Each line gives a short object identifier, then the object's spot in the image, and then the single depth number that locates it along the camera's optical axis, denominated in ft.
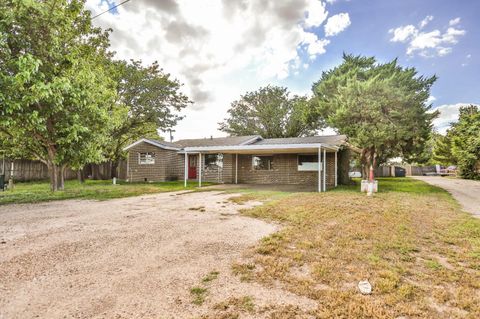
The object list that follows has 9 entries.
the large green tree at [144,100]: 64.08
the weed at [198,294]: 8.07
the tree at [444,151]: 95.71
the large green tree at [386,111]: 41.78
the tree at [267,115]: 103.60
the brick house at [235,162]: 50.85
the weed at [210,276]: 9.53
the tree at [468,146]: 72.01
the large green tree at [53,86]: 25.64
